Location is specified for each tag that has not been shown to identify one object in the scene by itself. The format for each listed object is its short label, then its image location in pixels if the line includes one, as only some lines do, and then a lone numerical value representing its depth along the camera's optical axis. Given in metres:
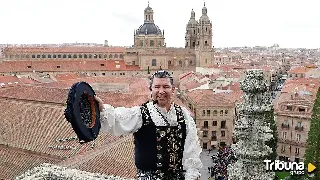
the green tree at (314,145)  20.72
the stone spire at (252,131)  9.57
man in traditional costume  3.93
